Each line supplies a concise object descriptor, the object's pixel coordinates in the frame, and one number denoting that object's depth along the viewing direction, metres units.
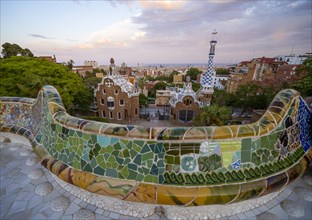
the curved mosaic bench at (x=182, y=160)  2.13
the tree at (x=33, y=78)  10.00
